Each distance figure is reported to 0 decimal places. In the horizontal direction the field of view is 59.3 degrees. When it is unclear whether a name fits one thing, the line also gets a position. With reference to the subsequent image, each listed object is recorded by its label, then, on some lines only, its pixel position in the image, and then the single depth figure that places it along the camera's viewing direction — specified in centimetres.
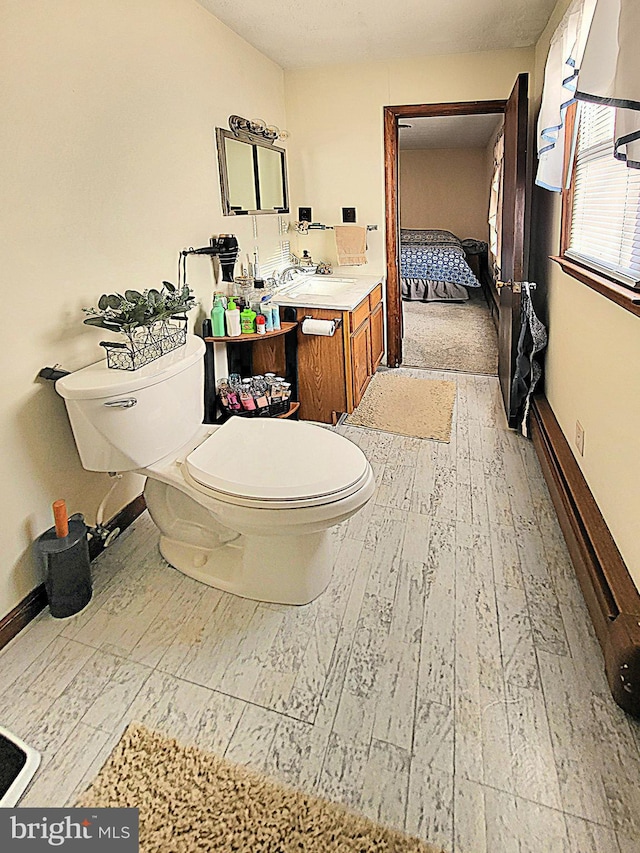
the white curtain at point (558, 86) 195
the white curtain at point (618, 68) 124
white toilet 171
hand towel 398
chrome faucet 369
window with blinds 181
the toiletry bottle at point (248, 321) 297
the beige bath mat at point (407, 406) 334
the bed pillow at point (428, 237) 720
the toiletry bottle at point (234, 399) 291
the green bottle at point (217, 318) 286
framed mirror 298
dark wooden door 289
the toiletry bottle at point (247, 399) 292
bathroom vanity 318
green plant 190
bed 689
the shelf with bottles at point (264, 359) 301
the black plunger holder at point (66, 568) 180
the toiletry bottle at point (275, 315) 305
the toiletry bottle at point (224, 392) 293
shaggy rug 119
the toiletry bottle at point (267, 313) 304
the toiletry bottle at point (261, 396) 294
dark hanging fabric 307
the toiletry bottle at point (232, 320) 287
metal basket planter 192
